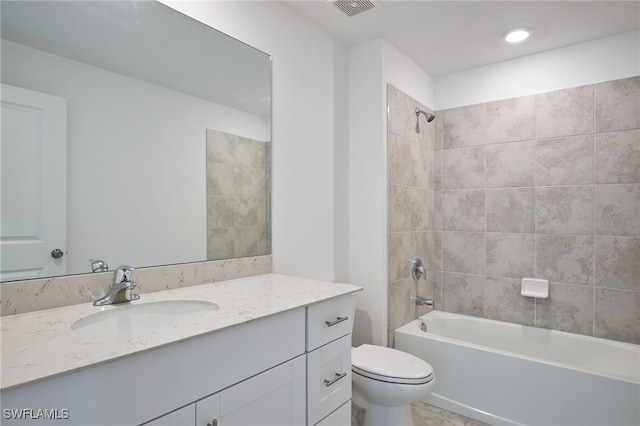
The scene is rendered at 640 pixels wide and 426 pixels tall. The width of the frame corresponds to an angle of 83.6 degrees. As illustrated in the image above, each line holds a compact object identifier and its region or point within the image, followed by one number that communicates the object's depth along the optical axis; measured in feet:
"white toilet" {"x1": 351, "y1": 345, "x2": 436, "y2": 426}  5.80
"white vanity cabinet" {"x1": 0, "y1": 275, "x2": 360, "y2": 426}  2.41
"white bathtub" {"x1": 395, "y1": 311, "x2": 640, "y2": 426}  6.04
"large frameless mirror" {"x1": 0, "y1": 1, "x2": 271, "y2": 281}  3.66
